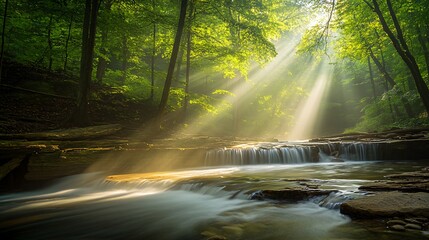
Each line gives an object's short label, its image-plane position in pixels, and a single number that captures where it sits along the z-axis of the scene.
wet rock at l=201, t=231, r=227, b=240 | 3.56
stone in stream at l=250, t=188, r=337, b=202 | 4.98
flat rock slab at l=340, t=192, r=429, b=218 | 3.48
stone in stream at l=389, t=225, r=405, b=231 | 3.22
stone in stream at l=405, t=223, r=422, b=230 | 3.18
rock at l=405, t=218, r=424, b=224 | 3.28
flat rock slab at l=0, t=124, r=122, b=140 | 8.06
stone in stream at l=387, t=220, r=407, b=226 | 3.32
